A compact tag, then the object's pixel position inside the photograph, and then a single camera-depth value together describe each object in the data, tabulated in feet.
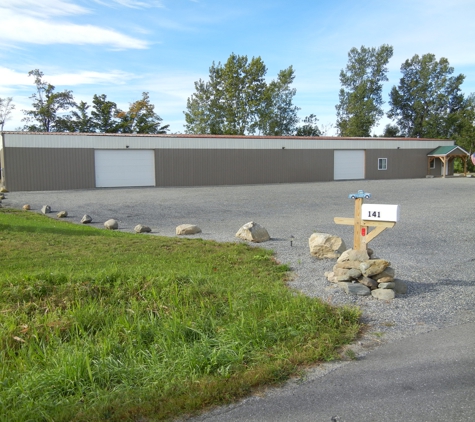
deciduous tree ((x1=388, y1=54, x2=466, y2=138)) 186.60
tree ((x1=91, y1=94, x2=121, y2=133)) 168.25
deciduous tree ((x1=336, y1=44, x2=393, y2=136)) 185.37
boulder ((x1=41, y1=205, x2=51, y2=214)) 51.75
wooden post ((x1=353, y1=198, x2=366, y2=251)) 20.25
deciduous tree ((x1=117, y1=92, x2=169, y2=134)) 170.19
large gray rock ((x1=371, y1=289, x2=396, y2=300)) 17.93
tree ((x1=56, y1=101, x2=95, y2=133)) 167.43
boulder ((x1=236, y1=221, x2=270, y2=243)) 30.83
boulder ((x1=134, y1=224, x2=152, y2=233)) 37.40
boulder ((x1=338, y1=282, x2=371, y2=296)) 18.32
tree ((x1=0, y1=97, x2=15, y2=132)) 181.68
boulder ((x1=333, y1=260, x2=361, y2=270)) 19.26
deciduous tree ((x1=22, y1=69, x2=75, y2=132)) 168.25
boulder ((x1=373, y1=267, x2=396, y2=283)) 18.56
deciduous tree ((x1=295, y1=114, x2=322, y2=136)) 186.10
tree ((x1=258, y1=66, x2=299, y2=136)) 170.60
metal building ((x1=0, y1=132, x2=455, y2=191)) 86.99
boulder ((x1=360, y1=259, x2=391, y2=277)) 18.44
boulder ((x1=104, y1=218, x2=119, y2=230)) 40.04
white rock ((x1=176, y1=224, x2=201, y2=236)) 35.53
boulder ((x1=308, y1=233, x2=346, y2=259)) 24.66
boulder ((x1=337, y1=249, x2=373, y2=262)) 19.35
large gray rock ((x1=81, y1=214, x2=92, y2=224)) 44.19
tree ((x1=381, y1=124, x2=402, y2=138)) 201.87
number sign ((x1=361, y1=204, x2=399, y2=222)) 18.95
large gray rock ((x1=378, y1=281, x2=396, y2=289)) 18.31
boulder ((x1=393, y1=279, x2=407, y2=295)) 18.65
